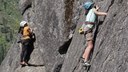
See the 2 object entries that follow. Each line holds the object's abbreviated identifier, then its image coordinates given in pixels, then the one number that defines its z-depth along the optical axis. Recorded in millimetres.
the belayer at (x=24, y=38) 28277
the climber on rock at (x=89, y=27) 17891
